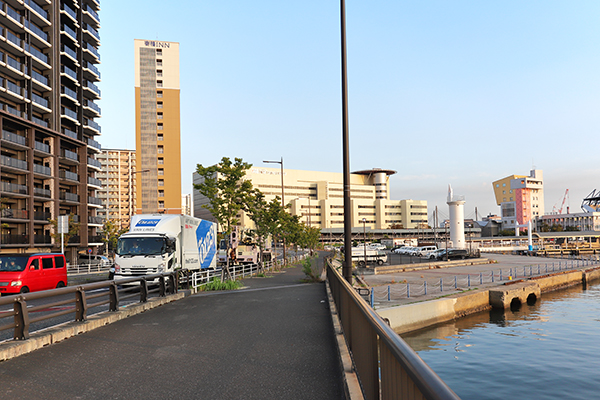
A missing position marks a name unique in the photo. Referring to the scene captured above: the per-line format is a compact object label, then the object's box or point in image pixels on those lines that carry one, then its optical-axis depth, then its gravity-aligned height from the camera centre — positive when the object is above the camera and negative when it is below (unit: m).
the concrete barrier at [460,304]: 23.80 -5.60
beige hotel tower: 93.94 +18.68
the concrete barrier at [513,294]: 32.03 -5.85
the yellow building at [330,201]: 174.25 +6.64
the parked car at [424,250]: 76.19 -5.65
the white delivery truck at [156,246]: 20.72 -1.19
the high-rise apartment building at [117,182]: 151.00 +13.02
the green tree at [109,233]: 65.71 -1.81
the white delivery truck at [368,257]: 57.12 -5.14
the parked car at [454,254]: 67.94 -5.72
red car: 19.69 -2.26
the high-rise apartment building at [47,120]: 50.12 +13.01
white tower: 83.38 -0.78
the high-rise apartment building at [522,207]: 193.50 +3.27
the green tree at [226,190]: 34.19 +2.20
